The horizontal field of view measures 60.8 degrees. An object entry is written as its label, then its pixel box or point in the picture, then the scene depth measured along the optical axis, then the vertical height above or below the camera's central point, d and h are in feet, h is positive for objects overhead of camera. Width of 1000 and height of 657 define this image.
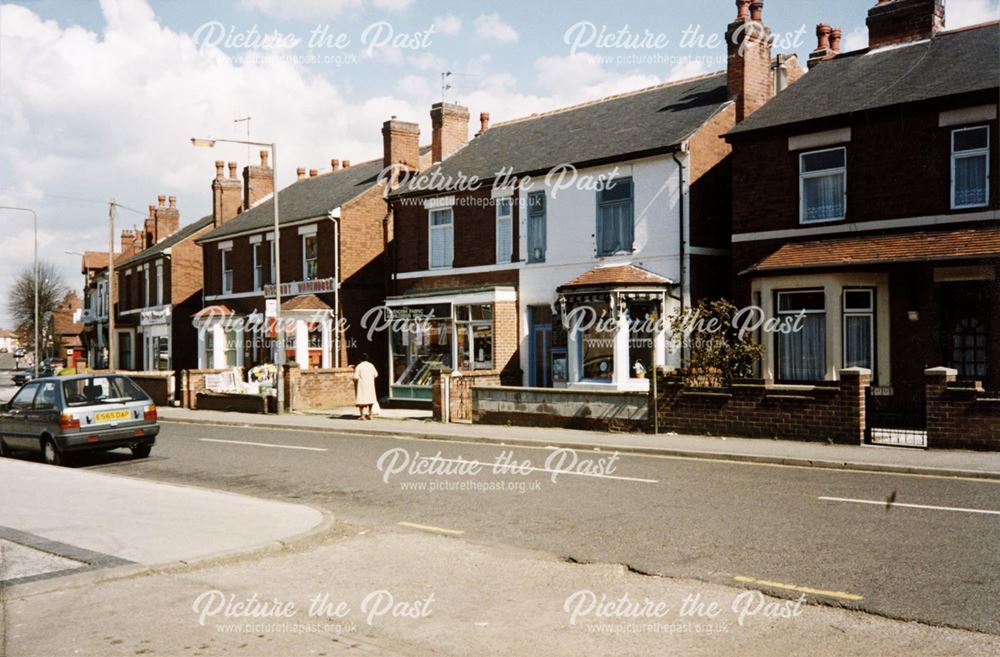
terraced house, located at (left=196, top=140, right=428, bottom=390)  102.42 +8.76
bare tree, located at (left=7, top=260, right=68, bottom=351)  289.53 +15.47
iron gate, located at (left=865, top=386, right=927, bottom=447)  49.26 -5.52
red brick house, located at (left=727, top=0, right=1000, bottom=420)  57.21 +9.02
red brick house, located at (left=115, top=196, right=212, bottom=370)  138.82 +7.73
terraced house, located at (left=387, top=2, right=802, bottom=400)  72.43 +9.81
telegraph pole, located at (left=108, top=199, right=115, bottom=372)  119.75 +13.54
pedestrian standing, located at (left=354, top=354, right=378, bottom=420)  73.92 -4.00
